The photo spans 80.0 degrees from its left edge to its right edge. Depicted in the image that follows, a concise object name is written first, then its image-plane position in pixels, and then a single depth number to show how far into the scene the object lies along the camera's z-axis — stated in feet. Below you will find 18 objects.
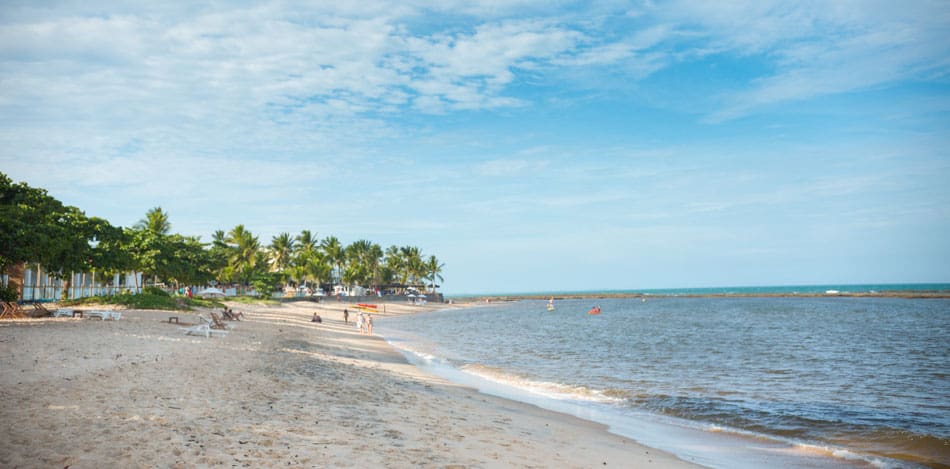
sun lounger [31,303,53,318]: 73.68
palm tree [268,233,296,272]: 340.18
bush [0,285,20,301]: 82.43
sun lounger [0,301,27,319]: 69.82
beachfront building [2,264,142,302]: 126.11
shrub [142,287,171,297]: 121.94
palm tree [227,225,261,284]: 270.05
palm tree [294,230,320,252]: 362.33
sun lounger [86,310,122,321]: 75.46
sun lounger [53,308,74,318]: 75.34
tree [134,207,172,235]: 224.33
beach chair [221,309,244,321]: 104.09
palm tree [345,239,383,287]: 438.53
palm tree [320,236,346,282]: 393.09
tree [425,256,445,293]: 495.08
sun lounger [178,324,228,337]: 67.15
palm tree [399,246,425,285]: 487.61
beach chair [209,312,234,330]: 75.63
